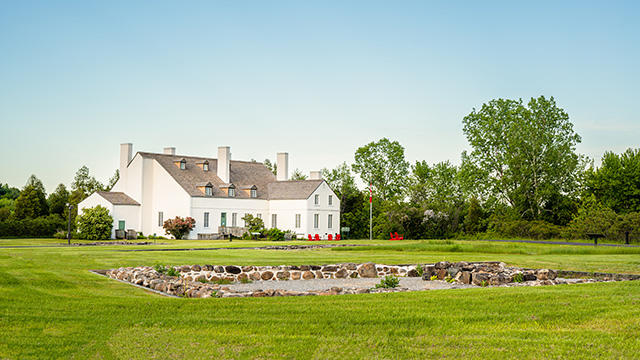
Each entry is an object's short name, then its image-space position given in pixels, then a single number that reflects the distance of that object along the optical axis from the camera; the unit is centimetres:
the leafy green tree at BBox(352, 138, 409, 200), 7225
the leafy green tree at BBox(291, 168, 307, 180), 8550
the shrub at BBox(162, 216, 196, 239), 5472
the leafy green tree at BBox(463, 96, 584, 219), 5691
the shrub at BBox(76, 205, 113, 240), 5178
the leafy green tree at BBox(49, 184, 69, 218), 6438
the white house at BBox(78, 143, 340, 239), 5659
